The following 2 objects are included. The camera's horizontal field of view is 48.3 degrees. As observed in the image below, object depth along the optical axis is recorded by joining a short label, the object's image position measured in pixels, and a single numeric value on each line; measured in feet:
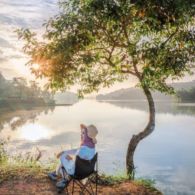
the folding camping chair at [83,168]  16.92
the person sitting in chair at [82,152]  17.14
